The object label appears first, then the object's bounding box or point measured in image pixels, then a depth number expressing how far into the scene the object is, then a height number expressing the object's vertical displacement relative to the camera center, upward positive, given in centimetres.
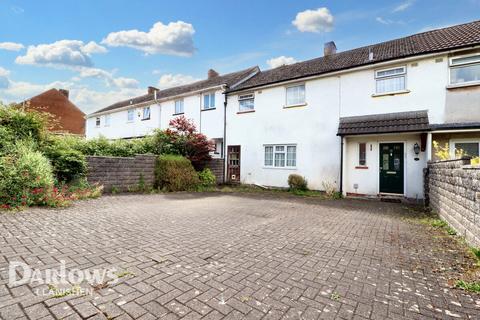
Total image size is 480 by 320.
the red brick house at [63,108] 3027 +684
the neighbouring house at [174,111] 1736 +446
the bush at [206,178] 1415 -105
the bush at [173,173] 1190 -68
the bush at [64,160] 851 -4
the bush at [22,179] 632 -56
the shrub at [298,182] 1292 -115
